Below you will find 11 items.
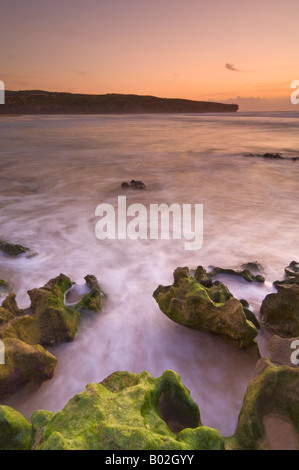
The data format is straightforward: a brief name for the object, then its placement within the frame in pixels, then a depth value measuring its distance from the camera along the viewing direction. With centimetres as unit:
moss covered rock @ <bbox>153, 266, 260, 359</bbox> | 239
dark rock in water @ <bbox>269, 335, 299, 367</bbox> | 207
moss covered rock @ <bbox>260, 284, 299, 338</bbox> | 265
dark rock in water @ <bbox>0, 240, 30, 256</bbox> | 438
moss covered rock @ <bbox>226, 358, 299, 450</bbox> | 159
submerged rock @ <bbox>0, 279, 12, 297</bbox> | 339
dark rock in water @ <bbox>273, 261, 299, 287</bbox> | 322
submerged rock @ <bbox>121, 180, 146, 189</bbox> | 873
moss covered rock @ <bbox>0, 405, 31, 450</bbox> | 148
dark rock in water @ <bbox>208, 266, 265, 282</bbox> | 367
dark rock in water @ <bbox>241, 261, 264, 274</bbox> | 395
